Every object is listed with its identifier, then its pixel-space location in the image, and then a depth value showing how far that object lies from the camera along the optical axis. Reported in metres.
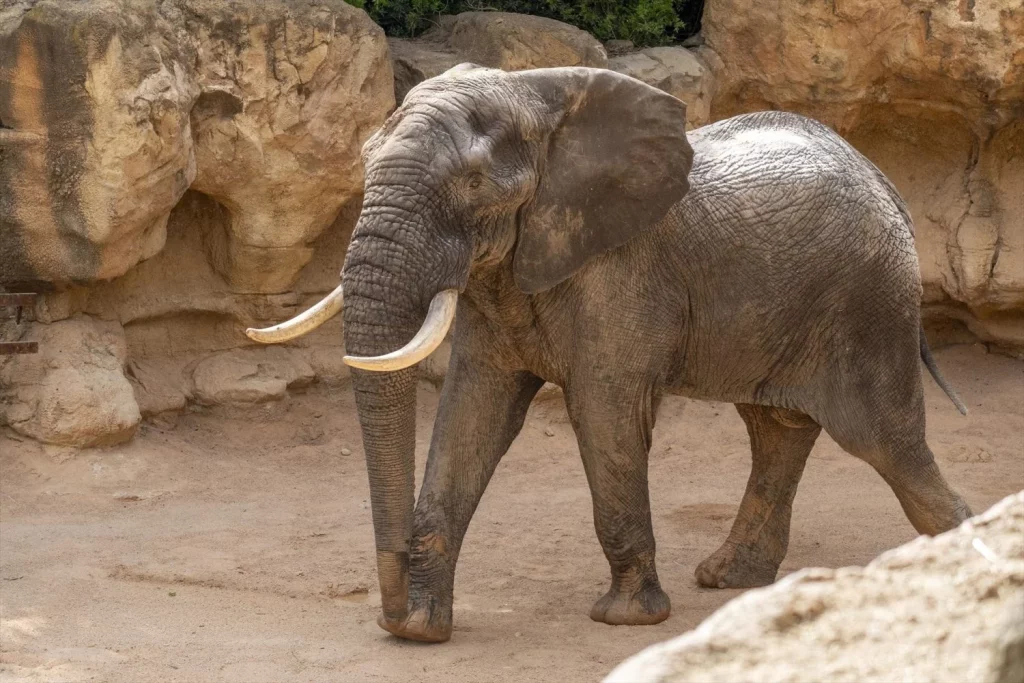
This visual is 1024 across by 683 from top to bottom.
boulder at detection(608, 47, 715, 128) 20.08
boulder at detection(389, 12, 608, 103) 19.45
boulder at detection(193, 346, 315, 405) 19.34
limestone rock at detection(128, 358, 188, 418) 18.89
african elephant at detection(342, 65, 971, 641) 11.72
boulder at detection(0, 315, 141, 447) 17.34
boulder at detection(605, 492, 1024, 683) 4.01
